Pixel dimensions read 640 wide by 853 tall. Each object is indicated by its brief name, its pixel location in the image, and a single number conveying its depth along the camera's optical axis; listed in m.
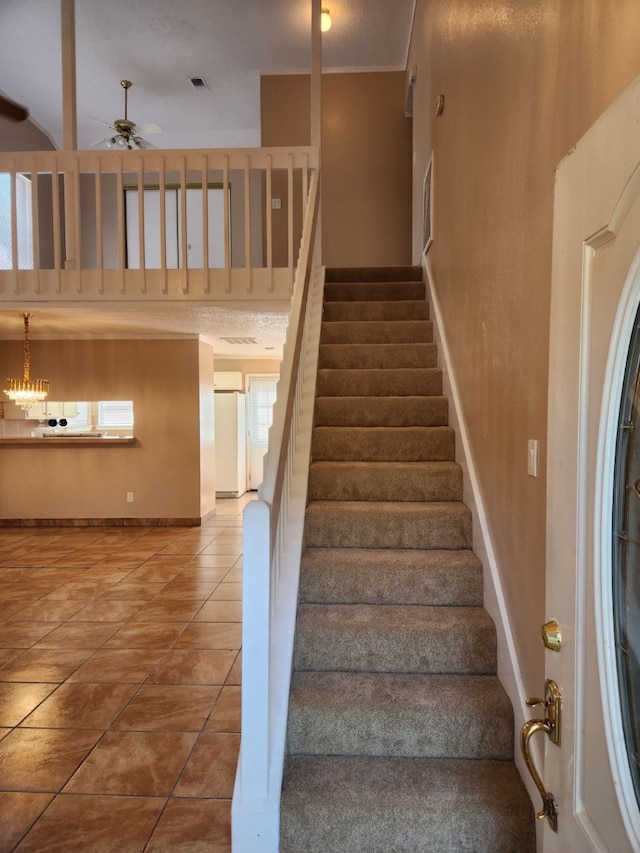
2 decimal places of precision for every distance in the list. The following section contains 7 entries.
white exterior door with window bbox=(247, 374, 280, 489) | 9.70
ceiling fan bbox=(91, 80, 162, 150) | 5.11
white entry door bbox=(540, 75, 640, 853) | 0.83
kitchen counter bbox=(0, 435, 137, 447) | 6.58
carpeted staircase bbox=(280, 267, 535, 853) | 1.69
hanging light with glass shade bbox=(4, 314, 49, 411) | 5.73
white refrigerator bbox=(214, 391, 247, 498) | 8.89
